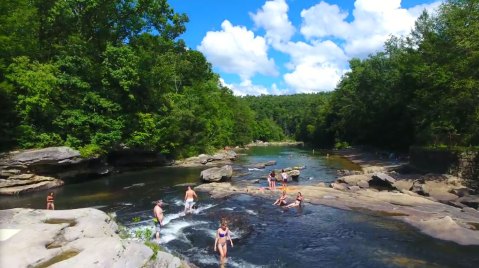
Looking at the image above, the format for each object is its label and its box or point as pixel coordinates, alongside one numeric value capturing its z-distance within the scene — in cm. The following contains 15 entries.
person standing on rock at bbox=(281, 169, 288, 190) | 3649
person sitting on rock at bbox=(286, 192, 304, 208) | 2817
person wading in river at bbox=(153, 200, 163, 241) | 2064
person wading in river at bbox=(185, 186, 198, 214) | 2609
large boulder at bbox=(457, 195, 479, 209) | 2755
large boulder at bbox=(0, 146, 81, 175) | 3544
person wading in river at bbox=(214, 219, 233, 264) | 1779
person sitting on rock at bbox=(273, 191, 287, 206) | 2872
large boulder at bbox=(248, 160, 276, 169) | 5557
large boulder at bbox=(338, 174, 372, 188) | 3692
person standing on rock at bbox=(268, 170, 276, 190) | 3467
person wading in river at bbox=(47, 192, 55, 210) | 2679
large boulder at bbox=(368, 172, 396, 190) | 3494
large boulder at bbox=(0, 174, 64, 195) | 3484
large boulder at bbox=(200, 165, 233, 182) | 4025
